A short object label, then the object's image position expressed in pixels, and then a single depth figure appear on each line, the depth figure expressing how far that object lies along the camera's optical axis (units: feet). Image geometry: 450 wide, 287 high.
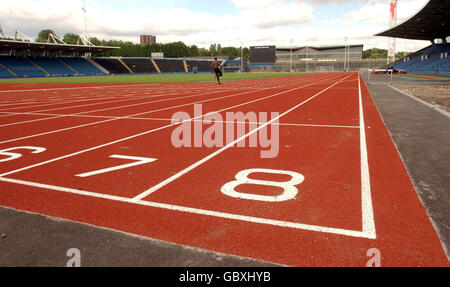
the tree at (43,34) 437.99
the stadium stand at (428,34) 133.20
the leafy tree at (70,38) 418.10
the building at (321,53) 392.88
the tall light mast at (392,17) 222.28
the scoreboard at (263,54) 325.62
